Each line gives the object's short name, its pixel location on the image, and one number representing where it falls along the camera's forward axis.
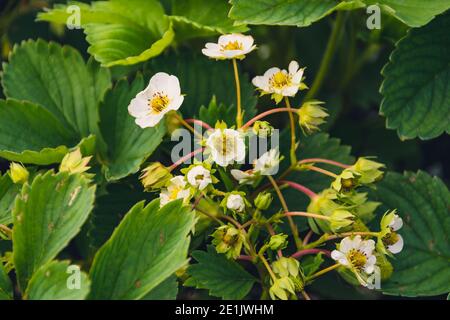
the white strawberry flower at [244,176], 0.55
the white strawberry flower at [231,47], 0.57
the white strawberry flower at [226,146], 0.54
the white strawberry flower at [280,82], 0.56
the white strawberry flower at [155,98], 0.57
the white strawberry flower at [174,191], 0.54
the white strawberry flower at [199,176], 0.53
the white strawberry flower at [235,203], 0.54
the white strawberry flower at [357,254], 0.54
